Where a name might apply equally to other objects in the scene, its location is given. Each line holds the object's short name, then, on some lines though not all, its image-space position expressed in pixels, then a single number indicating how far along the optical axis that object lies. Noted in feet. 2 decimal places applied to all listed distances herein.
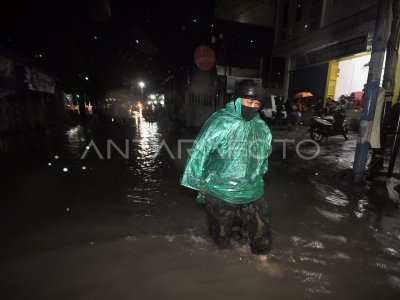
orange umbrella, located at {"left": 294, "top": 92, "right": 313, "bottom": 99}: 44.86
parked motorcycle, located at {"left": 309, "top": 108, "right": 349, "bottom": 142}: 35.19
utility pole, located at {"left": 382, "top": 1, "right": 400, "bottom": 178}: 16.25
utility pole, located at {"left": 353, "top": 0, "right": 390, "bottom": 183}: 15.75
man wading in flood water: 9.06
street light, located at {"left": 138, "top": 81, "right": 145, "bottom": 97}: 198.29
